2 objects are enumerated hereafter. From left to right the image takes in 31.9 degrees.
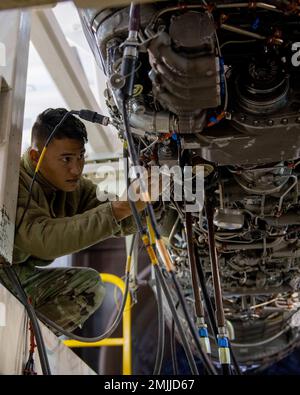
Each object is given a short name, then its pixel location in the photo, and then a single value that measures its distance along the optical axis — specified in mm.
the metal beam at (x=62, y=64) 3061
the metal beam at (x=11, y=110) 1816
